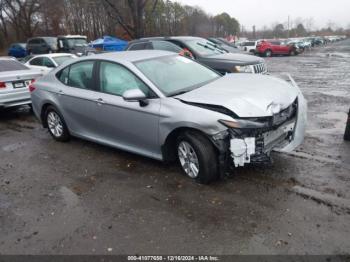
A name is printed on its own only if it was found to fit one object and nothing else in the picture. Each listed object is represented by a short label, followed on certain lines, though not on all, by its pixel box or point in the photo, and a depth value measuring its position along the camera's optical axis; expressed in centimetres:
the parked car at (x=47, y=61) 1115
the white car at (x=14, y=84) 796
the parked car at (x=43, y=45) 2075
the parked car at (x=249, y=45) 3671
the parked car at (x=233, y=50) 1366
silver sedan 382
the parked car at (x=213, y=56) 805
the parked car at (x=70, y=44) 1905
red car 3097
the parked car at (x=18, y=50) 2742
